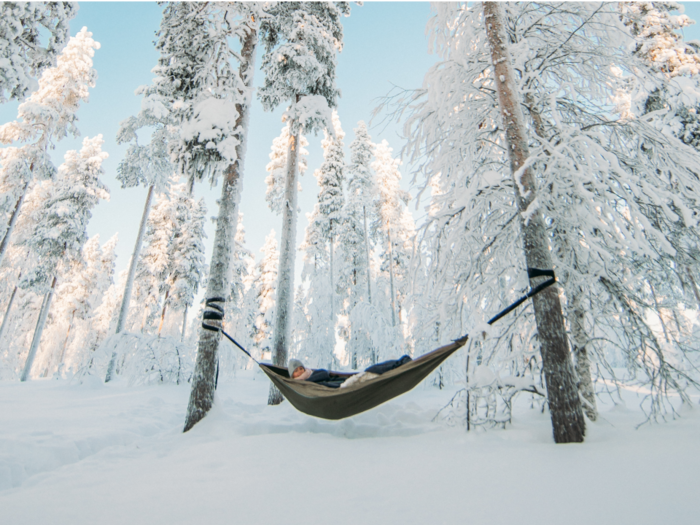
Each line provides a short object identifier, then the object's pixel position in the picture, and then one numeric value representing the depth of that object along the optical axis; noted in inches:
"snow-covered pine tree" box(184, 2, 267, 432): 166.9
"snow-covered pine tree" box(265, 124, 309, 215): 460.8
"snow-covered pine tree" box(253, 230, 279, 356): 768.3
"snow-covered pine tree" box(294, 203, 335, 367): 472.4
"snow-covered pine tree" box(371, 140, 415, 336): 610.2
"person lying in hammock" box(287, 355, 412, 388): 145.8
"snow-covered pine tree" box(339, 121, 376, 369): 575.8
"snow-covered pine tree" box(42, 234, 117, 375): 761.0
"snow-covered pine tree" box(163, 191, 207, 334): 610.9
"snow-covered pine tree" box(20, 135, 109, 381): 492.1
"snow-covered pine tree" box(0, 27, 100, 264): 410.6
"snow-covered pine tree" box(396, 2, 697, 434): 114.3
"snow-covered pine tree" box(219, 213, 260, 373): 675.4
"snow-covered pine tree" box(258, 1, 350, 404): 274.2
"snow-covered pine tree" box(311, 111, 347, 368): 553.9
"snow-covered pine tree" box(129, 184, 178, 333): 609.9
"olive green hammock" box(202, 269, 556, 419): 117.4
